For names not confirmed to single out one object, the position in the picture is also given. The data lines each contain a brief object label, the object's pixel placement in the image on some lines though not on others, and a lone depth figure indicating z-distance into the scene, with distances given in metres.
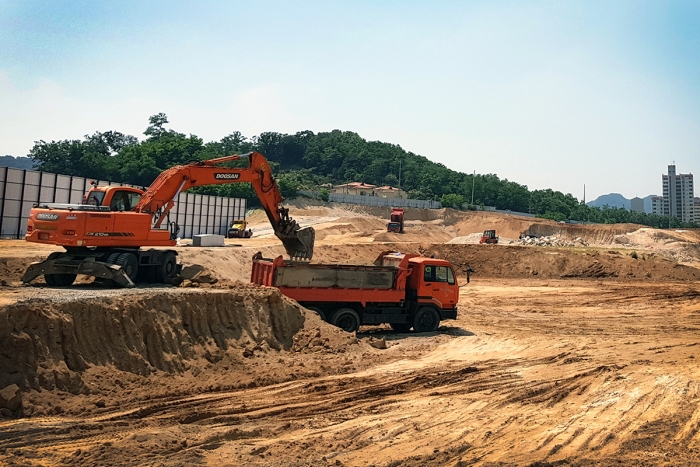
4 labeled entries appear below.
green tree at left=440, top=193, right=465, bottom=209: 95.50
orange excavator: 15.43
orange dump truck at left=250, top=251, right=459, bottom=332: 17.02
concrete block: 35.62
